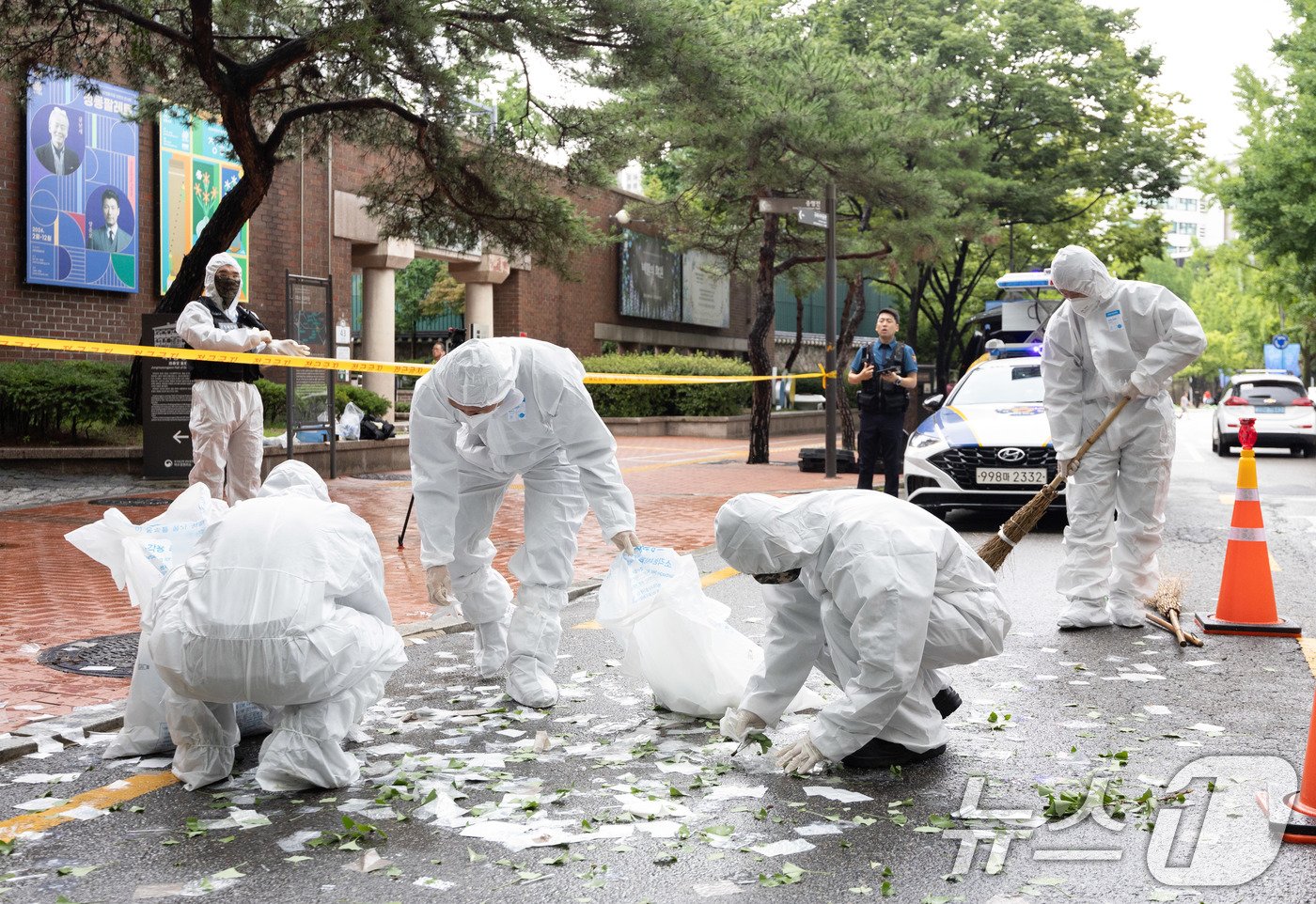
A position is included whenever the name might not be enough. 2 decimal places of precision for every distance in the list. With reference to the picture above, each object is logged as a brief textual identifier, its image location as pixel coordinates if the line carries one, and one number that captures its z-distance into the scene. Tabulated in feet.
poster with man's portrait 55.62
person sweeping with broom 23.32
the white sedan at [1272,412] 78.79
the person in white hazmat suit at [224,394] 28.50
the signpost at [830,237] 54.75
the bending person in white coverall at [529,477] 17.83
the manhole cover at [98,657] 19.34
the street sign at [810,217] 52.75
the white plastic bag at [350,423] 57.31
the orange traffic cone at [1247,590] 22.58
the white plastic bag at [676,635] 16.83
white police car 35.73
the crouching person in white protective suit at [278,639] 13.35
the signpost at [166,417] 40.47
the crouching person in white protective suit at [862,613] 13.58
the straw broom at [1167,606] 22.61
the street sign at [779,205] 55.88
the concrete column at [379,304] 83.71
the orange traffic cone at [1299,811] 12.30
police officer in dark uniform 41.75
